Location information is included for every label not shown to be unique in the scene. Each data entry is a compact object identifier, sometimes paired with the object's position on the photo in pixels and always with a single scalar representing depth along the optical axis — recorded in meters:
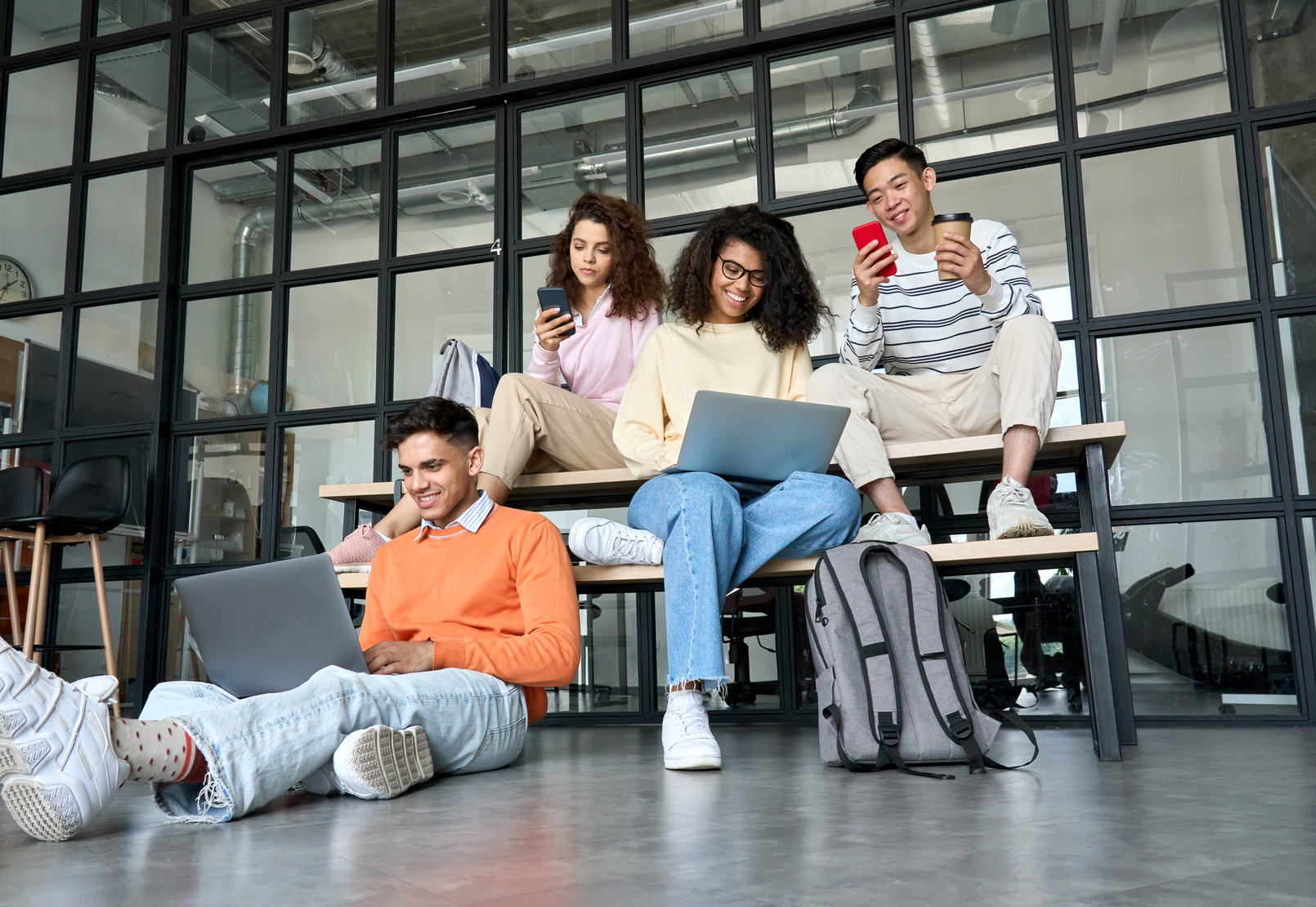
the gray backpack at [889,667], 1.75
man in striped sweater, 2.11
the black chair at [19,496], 3.49
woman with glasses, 1.92
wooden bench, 1.93
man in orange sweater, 1.25
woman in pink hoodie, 2.43
